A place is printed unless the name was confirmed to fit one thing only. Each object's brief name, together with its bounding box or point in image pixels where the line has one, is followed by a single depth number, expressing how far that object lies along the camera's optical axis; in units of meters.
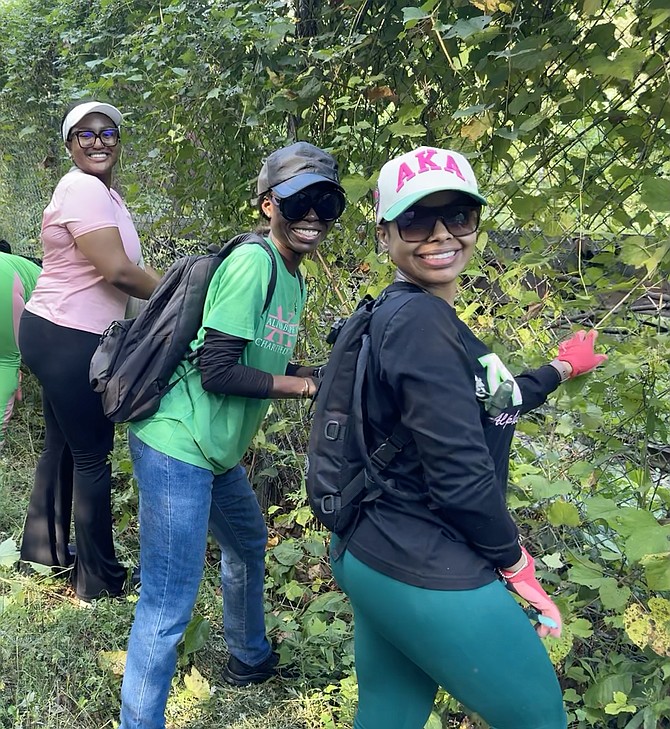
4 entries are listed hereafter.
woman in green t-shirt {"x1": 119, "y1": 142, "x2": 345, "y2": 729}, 1.87
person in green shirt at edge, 3.35
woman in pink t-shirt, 2.55
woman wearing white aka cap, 1.31
